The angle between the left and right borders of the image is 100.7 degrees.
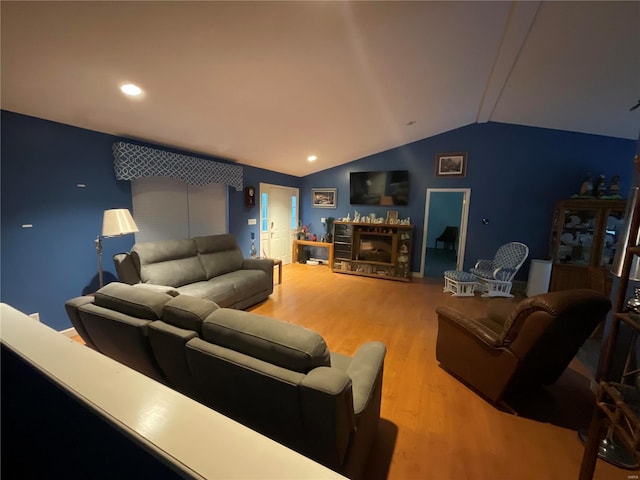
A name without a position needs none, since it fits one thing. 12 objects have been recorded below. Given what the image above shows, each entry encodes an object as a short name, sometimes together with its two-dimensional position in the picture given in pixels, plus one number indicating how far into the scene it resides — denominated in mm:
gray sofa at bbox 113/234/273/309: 2926
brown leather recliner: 1544
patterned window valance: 3014
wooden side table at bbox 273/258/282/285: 4404
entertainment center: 5293
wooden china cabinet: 3797
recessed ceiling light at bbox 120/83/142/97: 2246
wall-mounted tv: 5453
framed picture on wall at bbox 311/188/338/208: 6242
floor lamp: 2561
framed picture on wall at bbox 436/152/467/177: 5000
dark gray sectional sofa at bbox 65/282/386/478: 1018
